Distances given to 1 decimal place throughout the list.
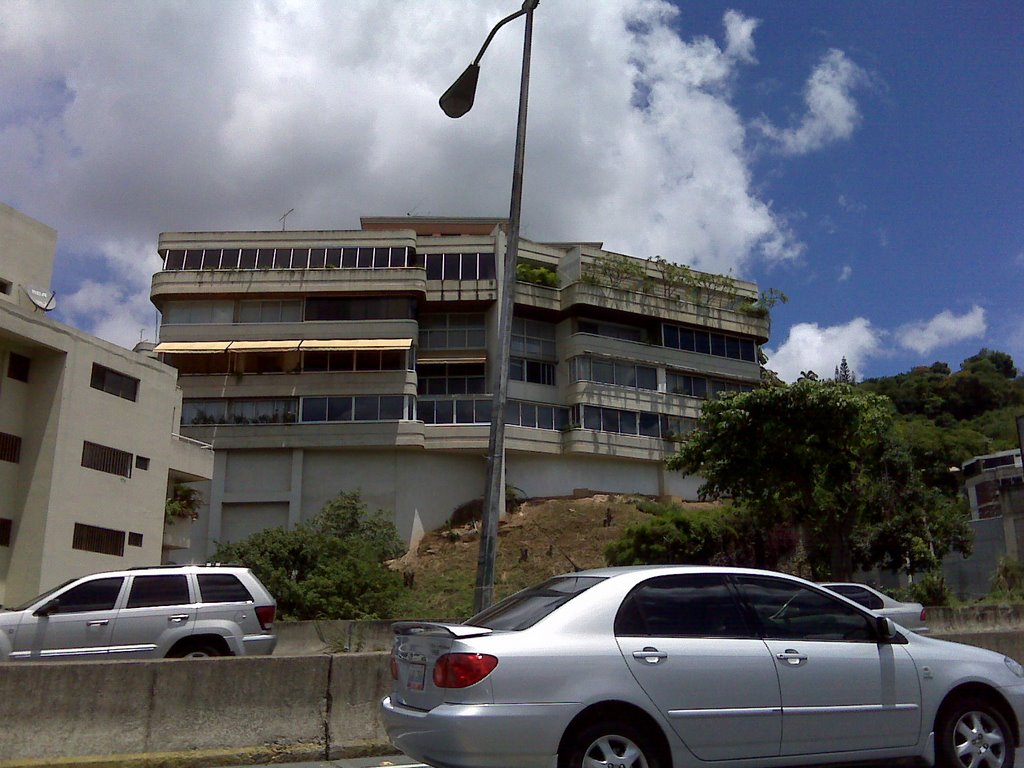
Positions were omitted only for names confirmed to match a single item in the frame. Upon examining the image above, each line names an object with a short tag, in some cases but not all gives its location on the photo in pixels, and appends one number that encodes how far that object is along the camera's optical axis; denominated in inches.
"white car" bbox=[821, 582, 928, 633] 647.1
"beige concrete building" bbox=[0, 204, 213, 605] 1167.0
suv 487.1
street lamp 439.8
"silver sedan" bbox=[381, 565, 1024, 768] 227.6
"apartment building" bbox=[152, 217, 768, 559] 1927.9
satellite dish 1257.4
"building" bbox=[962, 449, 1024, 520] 2481.5
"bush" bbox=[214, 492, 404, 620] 1291.8
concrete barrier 301.1
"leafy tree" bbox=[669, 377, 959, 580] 1153.4
